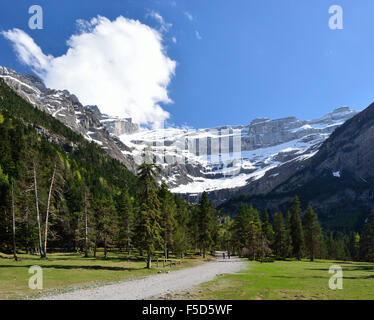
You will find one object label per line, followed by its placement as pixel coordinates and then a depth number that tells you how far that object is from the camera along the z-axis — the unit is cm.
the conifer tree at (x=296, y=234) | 7269
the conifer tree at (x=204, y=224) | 6166
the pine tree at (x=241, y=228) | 6611
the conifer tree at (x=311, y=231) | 7275
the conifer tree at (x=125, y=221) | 5722
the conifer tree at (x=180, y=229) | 5029
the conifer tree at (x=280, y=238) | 7575
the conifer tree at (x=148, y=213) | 3262
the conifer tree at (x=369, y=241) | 6566
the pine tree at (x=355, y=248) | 9452
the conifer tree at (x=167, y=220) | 4753
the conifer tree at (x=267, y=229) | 7554
